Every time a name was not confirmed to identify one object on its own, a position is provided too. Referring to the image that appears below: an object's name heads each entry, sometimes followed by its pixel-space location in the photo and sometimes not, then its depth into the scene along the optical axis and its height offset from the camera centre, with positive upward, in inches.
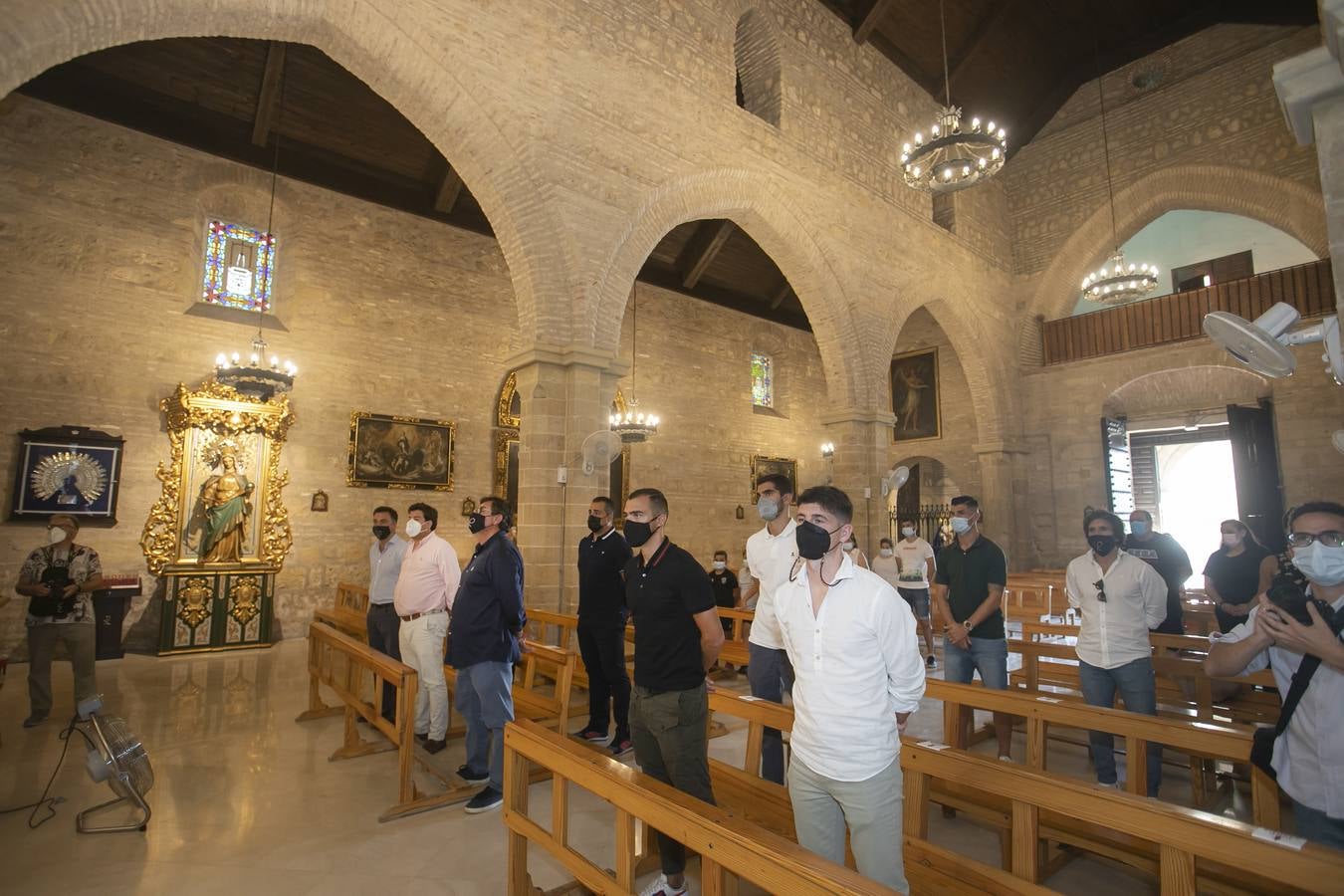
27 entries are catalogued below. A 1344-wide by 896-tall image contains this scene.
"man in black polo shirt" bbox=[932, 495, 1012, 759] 164.6 -23.0
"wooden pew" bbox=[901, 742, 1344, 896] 63.4 -33.9
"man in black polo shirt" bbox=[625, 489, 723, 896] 105.3 -24.8
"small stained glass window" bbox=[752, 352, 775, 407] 644.1 +124.2
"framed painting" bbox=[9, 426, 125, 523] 300.7 +16.9
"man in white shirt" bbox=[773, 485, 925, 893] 77.4 -22.1
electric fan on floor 127.1 -46.7
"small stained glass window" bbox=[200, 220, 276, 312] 368.8 +134.1
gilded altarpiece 327.9 -5.3
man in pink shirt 177.0 -24.5
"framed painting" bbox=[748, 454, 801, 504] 606.2 +41.5
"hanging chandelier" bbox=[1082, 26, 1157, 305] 462.6 +156.3
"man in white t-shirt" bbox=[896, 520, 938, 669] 298.0 -26.2
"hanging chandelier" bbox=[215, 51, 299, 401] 308.2 +61.8
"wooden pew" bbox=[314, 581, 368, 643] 270.5 -43.6
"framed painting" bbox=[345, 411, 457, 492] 392.5 +35.1
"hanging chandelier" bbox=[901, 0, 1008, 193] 332.2 +179.6
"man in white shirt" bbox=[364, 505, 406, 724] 206.1 -22.4
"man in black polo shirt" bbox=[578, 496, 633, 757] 175.9 -27.4
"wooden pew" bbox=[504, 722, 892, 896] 61.5 -33.5
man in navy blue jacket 151.6 -26.8
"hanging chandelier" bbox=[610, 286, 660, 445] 440.1 +55.9
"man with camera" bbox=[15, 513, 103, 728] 202.1 -26.6
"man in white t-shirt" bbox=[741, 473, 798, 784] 142.4 -19.3
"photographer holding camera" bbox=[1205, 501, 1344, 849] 81.5 -21.7
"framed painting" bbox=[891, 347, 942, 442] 679.7 +116.7
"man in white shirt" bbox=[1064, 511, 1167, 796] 140.1 -24.3
